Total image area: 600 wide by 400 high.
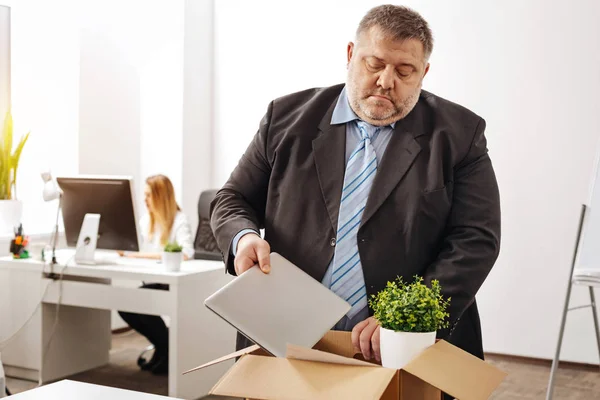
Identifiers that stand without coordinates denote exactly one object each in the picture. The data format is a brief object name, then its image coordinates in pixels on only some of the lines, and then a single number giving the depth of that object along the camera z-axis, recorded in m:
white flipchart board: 3.31
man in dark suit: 1.54
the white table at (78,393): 1.42
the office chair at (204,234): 4.80
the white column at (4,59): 5.07
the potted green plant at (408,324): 1.16
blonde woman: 4.59
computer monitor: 3.96
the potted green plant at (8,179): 4.80
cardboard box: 1.06
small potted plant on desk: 3.85
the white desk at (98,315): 3.75
